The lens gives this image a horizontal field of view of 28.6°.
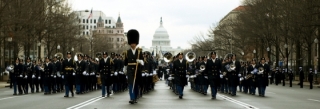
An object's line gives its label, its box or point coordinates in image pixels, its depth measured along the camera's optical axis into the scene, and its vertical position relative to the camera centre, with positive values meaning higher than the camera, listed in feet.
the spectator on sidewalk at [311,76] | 140.87 -3.37
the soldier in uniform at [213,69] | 84.96 -0.99
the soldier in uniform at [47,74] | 98.96 -1.77
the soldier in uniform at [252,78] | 96.02 -2.52
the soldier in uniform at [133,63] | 69.51 -0.08
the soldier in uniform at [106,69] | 86.28 -0.91
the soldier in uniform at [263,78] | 92.68 -2.46
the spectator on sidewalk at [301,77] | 147.31 -3.73
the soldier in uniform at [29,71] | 102.06 -1.31
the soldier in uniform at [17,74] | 97.55 -1.69
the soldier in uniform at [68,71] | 86.10 -1.15
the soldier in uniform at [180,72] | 83.56 -1.34
